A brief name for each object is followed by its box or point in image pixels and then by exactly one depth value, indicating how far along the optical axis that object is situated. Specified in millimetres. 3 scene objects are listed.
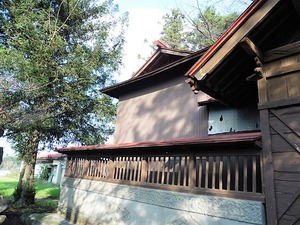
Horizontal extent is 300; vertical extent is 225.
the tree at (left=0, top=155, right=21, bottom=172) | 105262
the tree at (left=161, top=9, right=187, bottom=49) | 22650
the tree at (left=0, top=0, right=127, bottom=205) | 10586
